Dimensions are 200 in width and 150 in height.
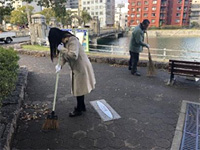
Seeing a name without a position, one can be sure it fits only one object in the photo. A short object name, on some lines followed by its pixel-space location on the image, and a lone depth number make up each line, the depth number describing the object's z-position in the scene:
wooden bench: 4.77
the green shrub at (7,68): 2.97
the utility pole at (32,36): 15.34
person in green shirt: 5.86
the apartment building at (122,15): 66.94
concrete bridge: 31.77
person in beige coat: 3.03
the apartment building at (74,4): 105.25
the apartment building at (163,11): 62.34
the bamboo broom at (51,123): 3.05
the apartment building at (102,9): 88.00
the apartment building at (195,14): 66.19
